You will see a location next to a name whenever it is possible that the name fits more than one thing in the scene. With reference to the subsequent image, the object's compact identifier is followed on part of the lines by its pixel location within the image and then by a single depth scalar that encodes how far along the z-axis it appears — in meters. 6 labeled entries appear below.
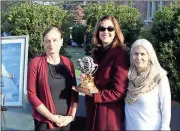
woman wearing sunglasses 3.24
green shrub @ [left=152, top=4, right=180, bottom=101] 5.72
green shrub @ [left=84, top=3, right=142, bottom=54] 6.53
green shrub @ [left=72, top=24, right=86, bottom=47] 17.42
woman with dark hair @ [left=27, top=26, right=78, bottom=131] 3.37
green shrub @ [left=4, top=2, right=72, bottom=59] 6.98
